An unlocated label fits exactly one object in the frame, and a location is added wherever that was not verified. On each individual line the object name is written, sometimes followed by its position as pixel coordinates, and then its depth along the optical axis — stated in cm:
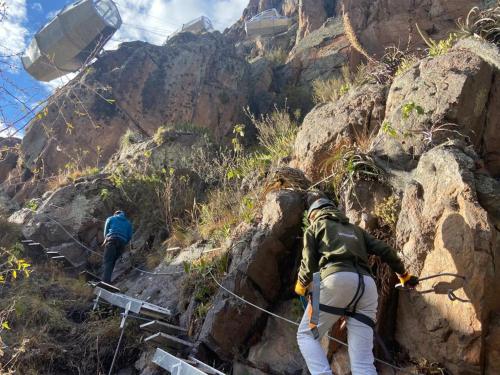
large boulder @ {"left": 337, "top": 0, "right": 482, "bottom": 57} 1479
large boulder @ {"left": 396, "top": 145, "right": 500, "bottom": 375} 437
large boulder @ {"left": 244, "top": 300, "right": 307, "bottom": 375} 544
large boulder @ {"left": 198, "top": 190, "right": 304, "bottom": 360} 593
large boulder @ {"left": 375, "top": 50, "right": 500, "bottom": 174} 616
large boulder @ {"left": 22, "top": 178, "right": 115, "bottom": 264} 1059
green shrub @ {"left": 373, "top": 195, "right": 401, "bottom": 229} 560
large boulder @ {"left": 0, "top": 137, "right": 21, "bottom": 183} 1909
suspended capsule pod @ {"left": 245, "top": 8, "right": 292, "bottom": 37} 2769
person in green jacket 434
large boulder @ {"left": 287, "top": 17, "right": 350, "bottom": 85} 1770
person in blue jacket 903
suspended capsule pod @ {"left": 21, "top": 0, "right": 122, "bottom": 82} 2530
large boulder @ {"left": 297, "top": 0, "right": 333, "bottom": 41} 2216
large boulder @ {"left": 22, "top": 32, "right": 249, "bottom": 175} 1842
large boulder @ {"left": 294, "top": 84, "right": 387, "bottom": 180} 773
